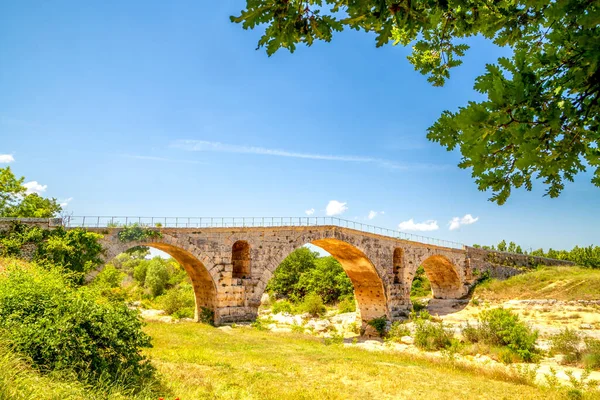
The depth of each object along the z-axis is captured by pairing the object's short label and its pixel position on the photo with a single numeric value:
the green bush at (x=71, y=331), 6.12
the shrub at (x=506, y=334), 15.89
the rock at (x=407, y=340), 20.97
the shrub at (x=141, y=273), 45.12
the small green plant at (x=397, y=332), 22.28
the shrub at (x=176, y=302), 28.22
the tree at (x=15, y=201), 25.28
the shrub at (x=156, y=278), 38.28
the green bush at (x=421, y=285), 43.38
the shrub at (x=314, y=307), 33.00
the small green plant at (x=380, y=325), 26.75
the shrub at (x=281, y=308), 33.81
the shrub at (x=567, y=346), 14.59
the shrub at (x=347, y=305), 34.70
